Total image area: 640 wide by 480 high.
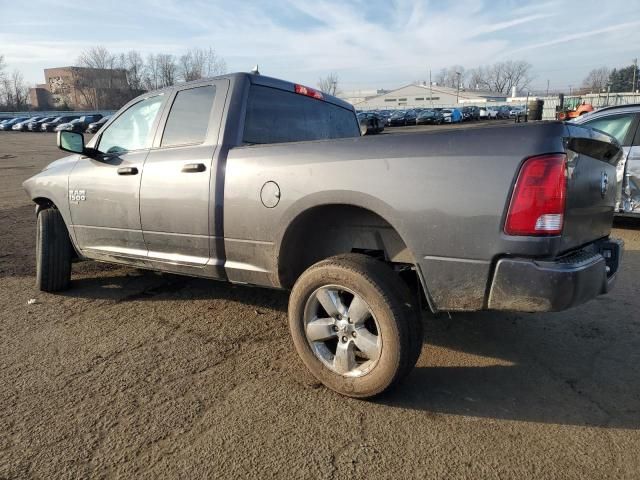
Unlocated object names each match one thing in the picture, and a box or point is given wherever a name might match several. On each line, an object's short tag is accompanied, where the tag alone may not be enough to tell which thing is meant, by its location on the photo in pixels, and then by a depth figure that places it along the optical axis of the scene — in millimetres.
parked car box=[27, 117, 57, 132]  53469
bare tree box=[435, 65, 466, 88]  140500
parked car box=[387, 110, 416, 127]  48431
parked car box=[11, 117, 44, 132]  54438
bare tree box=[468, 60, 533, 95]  133375
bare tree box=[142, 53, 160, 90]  91375
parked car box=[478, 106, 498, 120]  55719
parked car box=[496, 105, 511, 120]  56919
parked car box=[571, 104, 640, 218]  6441
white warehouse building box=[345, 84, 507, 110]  110875
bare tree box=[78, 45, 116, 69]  94188
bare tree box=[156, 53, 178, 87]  90594
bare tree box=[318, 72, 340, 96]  109250
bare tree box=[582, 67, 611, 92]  106988
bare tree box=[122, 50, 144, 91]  92688
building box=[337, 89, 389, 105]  118688
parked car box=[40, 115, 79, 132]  52344
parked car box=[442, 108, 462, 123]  48419
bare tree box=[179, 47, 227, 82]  79250
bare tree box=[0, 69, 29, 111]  94750
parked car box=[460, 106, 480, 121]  53906
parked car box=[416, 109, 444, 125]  48000
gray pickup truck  2322
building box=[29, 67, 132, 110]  93000
